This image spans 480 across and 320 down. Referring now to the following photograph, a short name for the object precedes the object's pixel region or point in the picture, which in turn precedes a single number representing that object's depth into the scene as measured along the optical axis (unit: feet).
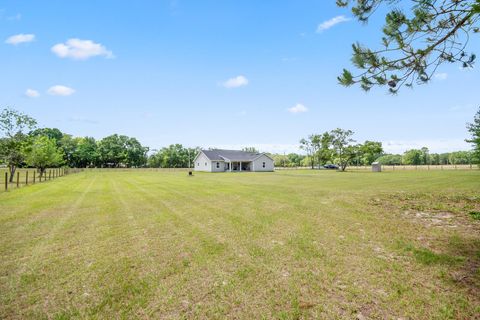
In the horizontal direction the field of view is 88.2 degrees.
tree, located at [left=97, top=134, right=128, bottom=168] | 220.64
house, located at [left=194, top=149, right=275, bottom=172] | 147.23
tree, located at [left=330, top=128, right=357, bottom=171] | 157.79
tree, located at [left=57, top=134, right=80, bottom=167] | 220.23
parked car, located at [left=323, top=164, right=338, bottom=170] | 206.34
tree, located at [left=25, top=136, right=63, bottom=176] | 88.94
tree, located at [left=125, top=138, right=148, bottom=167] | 236.22
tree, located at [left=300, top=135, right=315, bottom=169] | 209.67
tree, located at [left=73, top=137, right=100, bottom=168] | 216.47
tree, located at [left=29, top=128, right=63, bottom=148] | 248.32
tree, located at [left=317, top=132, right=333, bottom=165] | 168.10
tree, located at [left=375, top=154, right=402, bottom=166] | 407.85
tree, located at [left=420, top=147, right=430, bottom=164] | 352.81
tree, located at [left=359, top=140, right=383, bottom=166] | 156.87
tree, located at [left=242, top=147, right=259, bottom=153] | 272.47
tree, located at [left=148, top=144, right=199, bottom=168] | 239.91
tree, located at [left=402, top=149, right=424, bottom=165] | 336.70
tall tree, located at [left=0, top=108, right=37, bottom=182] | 71.46
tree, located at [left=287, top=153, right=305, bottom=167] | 374.73
